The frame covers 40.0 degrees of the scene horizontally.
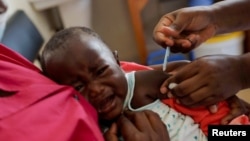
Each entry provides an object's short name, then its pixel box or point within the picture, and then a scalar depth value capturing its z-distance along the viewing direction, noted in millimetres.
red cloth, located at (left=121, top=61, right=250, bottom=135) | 960
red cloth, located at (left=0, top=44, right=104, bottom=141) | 678
